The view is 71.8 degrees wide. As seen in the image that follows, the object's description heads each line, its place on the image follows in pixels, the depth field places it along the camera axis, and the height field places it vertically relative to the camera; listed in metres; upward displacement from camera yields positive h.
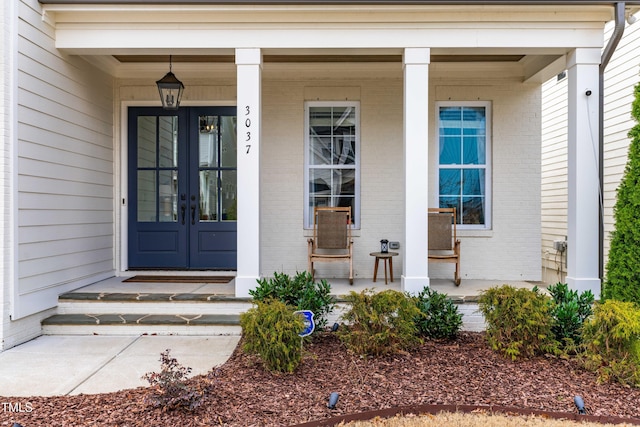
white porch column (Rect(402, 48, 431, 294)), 4.33 +0.40
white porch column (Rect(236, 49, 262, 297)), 4.34 +0.42
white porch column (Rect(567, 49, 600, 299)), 4.27 +0.37
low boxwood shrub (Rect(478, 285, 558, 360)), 3.31 -0.85
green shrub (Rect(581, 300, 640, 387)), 2.97 -0.92
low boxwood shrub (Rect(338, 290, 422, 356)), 3.45 -0.89
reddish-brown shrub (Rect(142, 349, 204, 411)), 2.53 -1.06
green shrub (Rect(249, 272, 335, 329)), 3.79 -0.73
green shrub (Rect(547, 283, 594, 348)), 3.51 -0.86
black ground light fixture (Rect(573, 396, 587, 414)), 2.60 -1.15
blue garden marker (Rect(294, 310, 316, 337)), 3.31 -0.85
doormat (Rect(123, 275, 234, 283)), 5.27 -0.84
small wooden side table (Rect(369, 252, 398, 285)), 5.10 -0.55
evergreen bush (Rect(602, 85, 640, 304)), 3.83 -0.23
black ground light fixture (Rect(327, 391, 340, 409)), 2.63 -1.14
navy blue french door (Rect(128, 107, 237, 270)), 5.73 +0.30
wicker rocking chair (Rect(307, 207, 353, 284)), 5.37 -0.25
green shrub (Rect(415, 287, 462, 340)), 3.82 -0.93
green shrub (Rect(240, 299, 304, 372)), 3.04 -0.87
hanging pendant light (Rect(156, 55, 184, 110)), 4.93 +1.35
